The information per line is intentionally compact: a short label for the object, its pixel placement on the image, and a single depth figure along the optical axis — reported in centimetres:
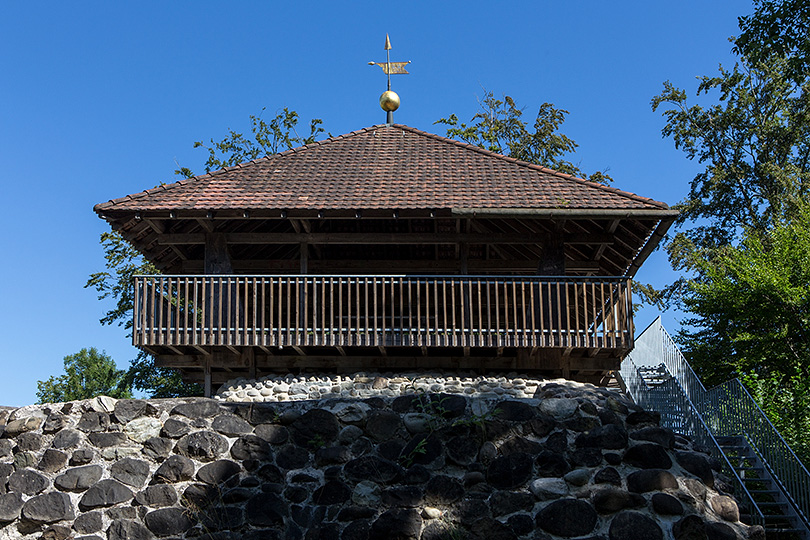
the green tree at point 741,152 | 2850
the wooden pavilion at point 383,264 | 1469
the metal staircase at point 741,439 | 1123
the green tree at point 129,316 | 2495
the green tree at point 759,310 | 2138
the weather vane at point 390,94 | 1861
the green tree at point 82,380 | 3756
